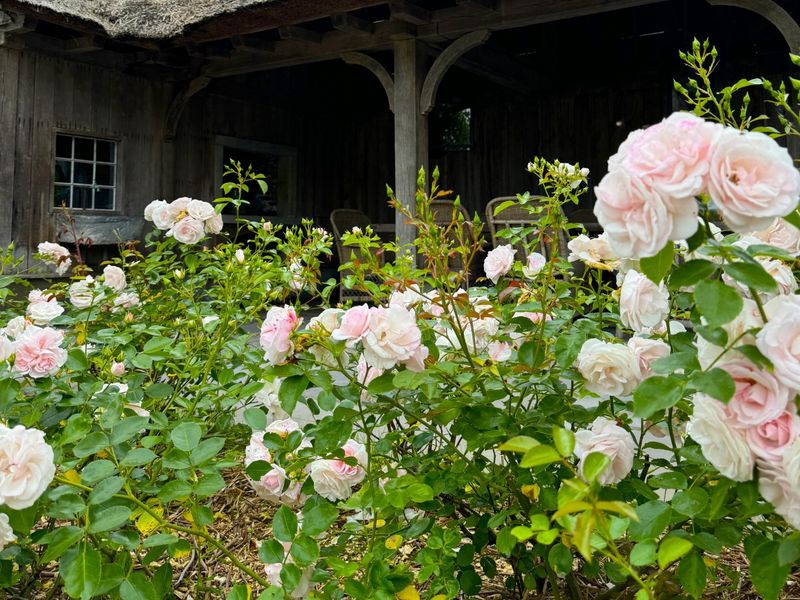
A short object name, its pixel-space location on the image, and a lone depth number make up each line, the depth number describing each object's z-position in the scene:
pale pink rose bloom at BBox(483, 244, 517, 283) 1.22
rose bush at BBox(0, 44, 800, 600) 0.57
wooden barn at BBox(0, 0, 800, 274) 5.26
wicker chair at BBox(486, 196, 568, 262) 4.19
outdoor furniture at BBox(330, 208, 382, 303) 5.36
